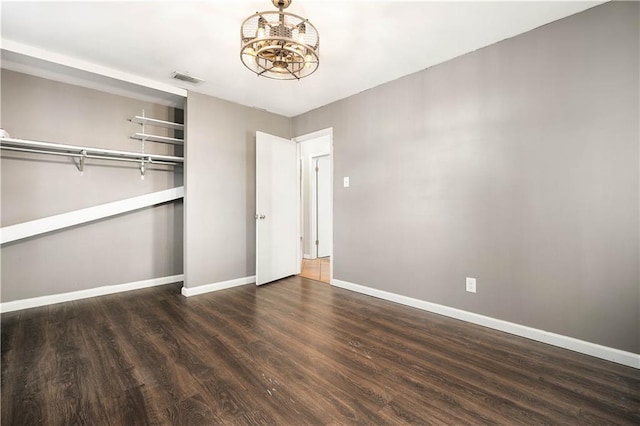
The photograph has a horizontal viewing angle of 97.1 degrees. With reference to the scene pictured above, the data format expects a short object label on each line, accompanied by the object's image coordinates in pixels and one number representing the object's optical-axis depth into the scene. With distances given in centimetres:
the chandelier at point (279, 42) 179
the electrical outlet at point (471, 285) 261
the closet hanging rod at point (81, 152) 279
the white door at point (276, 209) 387
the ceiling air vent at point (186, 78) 304
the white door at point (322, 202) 597
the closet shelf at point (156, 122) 346
